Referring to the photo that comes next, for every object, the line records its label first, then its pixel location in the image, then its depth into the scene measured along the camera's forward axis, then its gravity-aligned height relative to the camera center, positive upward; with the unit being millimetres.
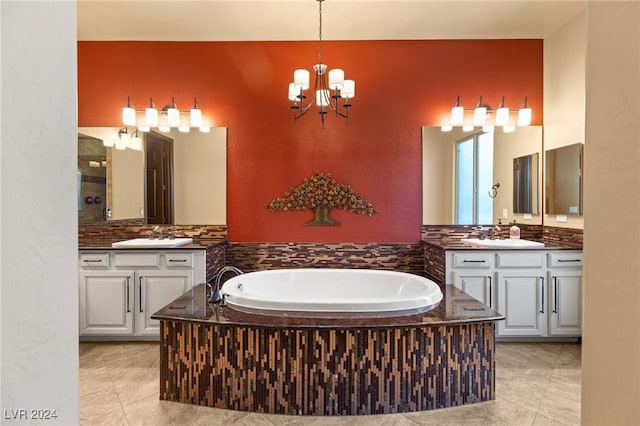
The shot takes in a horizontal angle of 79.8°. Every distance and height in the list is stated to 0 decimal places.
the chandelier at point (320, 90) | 2986 +1022
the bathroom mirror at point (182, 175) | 3795 +338
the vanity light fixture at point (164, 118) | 3729 +890
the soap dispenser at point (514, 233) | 3697 -231
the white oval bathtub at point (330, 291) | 2326 -604
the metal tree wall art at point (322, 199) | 3764 +99
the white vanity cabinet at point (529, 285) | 3244 -646
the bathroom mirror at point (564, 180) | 3357 +268
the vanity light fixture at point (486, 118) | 3742 +901
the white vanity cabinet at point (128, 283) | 3254 -630
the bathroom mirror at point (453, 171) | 3811 +379
